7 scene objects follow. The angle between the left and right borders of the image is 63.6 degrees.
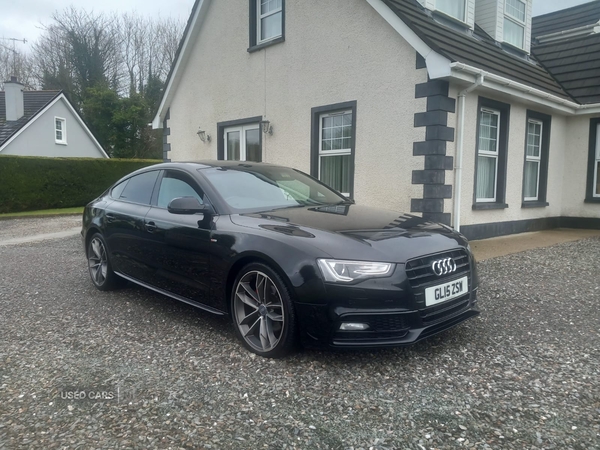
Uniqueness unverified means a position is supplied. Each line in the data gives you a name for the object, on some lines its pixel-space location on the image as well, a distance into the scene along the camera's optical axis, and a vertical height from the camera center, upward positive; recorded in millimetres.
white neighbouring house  23125 +2464
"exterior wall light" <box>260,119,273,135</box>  10852 +1142
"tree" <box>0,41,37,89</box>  37688 +8546
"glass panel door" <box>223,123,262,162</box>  11467 +830
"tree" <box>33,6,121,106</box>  35500 +8693
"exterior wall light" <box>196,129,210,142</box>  12677 +1058
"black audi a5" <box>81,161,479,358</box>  3240 -612
